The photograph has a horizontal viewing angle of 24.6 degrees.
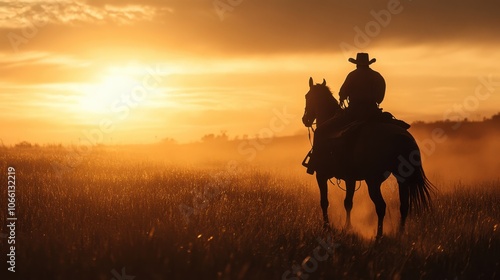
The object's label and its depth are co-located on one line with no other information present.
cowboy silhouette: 20.58
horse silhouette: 18.55
